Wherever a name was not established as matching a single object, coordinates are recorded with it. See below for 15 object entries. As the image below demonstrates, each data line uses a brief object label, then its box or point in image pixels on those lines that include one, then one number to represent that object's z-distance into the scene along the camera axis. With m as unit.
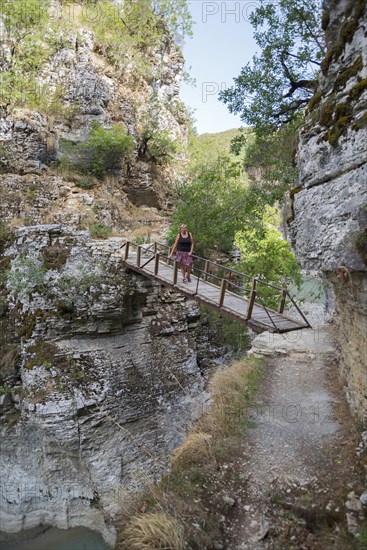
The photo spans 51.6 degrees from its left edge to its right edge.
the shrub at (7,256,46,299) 11.85
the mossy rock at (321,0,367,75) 5.83
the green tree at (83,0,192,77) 21.81
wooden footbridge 8.39
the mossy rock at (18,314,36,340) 11.52
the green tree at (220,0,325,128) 9.93
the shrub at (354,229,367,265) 5.19
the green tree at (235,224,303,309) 15.36
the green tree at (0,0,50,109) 17.05
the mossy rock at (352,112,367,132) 5.29
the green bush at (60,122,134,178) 17.67
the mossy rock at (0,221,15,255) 12.73
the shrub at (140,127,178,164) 20.77
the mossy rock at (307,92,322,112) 6.90
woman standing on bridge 11.30
